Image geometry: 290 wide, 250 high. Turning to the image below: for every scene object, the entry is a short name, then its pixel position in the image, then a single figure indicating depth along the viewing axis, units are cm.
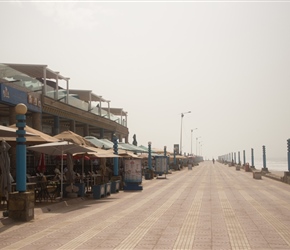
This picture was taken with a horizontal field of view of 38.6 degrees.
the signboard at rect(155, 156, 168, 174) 3988
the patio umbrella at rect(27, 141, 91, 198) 1647
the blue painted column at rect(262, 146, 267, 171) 5177
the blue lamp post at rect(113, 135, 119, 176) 2566
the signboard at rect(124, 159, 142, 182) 2456
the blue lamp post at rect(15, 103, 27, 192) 1245
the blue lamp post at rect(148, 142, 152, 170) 3921
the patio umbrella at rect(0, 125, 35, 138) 1178
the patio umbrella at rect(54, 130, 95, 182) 1897
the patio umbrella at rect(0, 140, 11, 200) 1312
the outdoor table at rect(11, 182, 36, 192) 1603
